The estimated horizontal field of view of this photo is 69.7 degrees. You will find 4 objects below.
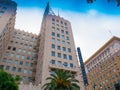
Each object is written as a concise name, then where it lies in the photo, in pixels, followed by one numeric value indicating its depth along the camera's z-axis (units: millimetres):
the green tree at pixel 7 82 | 14557
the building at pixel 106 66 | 47688
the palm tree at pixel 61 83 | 19581
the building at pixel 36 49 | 29126
